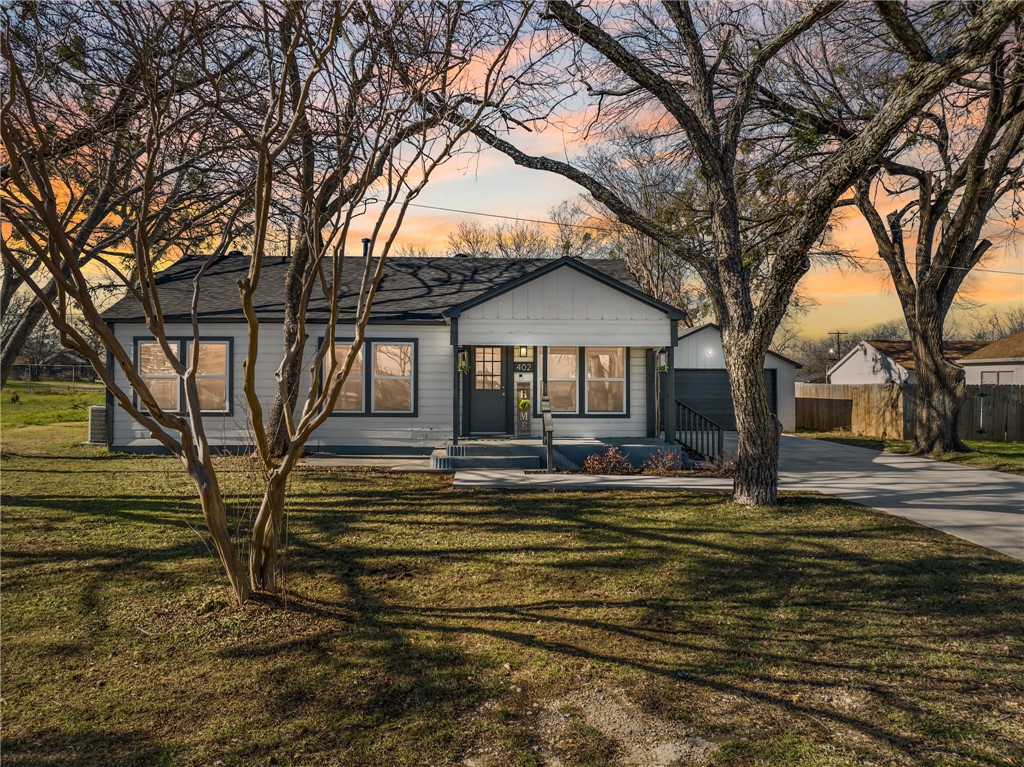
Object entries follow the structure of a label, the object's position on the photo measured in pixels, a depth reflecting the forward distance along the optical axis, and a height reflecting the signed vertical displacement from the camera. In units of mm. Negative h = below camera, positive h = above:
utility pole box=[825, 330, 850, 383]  60566 +5322
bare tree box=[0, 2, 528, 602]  4473 +1792
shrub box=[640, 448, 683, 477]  12031 -1123
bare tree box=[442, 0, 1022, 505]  7090 +3424
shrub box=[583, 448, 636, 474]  12145 -1129
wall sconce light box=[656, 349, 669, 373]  14048 +964
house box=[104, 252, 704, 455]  14453 +535
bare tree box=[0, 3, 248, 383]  7195 +3548
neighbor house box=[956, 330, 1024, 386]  26531 +1792
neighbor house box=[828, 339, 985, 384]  28781 +2108
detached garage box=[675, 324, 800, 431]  21891 +1013
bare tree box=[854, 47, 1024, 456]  13891 +4231
